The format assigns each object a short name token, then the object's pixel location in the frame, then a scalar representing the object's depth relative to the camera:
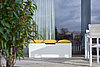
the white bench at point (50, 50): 3.92
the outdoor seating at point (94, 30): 2.79
